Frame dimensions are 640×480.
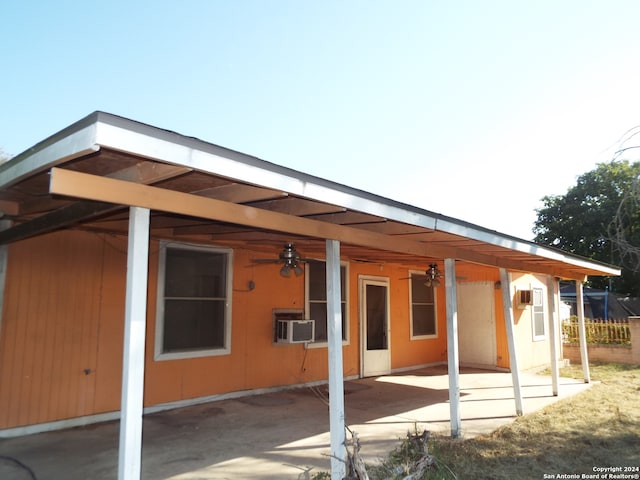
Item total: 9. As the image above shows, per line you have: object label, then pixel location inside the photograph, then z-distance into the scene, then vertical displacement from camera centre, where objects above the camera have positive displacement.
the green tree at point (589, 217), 20.86 +4.24
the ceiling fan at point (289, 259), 5.54 +0.53
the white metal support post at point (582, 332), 8.35 -0.66
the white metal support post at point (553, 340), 7.08 -0.69
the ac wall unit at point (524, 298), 9.95 +0.02
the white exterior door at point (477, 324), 9.90 -0.58
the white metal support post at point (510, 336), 5.87 -0.52
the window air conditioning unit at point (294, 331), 6.59 -0.49
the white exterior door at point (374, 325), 8.40 -0.53
